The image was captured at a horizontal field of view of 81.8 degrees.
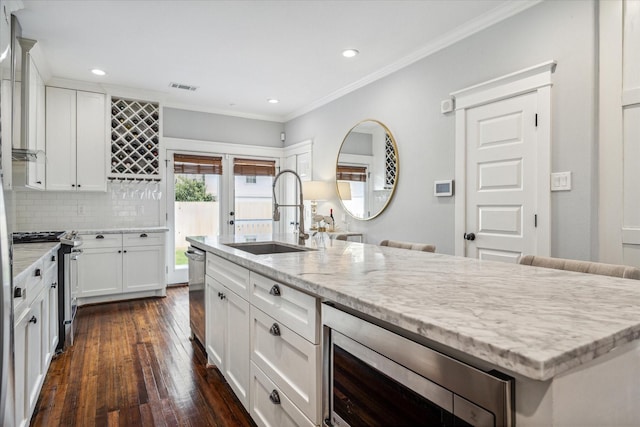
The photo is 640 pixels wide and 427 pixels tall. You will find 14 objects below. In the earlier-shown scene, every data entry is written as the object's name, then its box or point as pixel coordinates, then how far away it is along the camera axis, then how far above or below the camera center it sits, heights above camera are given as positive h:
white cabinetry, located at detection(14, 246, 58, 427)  1.64 -0.66
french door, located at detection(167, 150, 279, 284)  5.48 +0.22
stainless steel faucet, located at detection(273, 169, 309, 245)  2.63 -0.09
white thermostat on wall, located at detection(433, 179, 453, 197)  3.34 +0.22
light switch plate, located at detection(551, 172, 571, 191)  2.51 +0.22
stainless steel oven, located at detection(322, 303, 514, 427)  0.71 -0.39
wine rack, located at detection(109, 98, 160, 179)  4.75 +0.94
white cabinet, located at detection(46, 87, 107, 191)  4.31 +0.85
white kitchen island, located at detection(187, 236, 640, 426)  0.66 -0.24
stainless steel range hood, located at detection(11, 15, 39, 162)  2.88 +0.96
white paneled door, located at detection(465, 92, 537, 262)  2.76 +0.27
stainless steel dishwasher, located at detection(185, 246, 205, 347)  2.81 -0.65
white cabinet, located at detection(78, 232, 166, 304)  4.34 -0.67
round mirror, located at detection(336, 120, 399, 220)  4.08 +0.51
